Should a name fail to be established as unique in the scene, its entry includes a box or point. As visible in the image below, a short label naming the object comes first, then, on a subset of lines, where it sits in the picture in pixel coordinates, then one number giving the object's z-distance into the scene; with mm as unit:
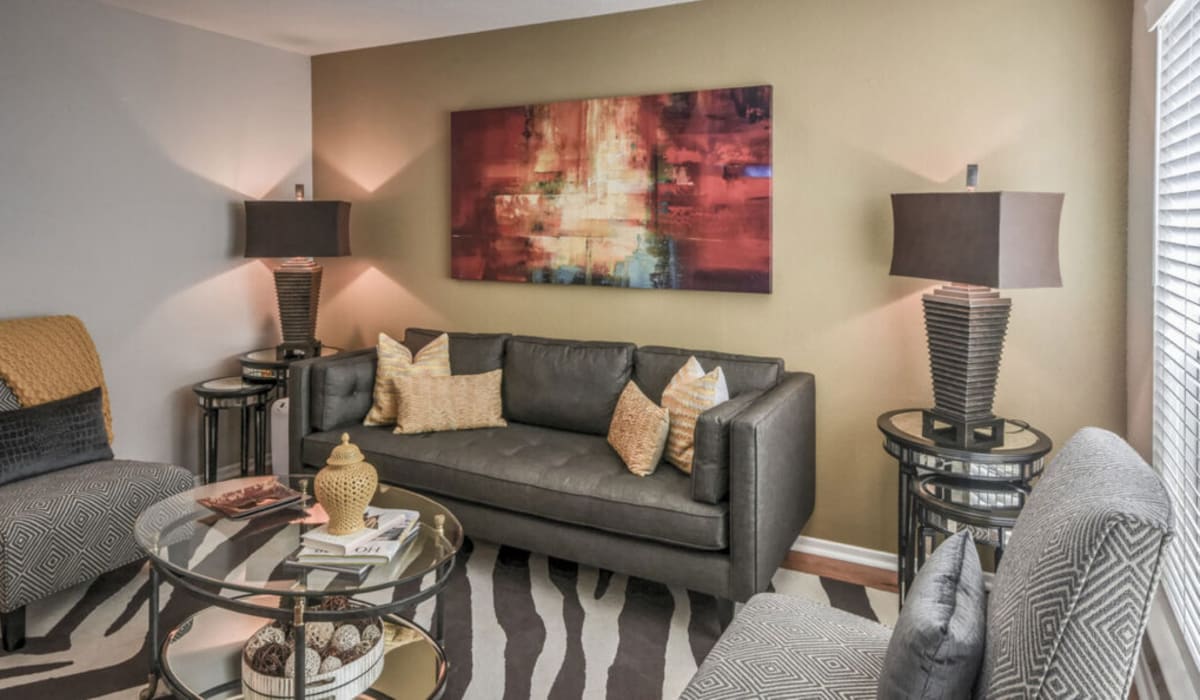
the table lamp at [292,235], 4102
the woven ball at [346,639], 2088
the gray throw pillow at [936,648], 1198
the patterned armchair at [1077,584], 994
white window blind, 1827
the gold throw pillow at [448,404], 3510
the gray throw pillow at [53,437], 2838
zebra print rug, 2389
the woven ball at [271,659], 1998
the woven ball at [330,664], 2016
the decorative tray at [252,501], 2496
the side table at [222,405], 3926
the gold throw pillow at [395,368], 3641
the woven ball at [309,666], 1983
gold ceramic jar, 2172
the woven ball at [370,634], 2159
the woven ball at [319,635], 2086
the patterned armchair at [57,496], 2549
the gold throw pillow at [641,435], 2963
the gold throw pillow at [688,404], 2971
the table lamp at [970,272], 2447
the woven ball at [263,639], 2070
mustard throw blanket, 3146
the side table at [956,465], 2475
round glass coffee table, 1983
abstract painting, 3451
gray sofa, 2670
